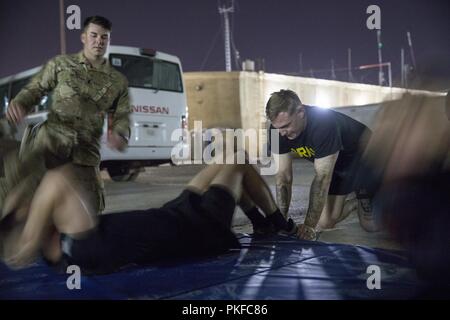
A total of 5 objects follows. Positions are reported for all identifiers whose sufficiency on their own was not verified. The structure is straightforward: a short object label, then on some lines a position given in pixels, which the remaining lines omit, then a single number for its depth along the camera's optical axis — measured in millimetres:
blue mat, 2363
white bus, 9148
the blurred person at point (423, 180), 2406
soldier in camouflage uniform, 3268
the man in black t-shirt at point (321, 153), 3404
